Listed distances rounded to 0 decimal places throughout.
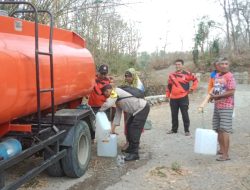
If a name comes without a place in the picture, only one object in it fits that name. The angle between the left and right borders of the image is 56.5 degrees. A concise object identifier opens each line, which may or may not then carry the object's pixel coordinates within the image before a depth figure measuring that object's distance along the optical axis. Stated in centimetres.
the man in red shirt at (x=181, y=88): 527
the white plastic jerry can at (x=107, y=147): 400
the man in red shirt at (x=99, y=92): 456
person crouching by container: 386
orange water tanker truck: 240
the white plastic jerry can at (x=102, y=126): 389
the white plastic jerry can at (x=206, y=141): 369
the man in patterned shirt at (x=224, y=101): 381
